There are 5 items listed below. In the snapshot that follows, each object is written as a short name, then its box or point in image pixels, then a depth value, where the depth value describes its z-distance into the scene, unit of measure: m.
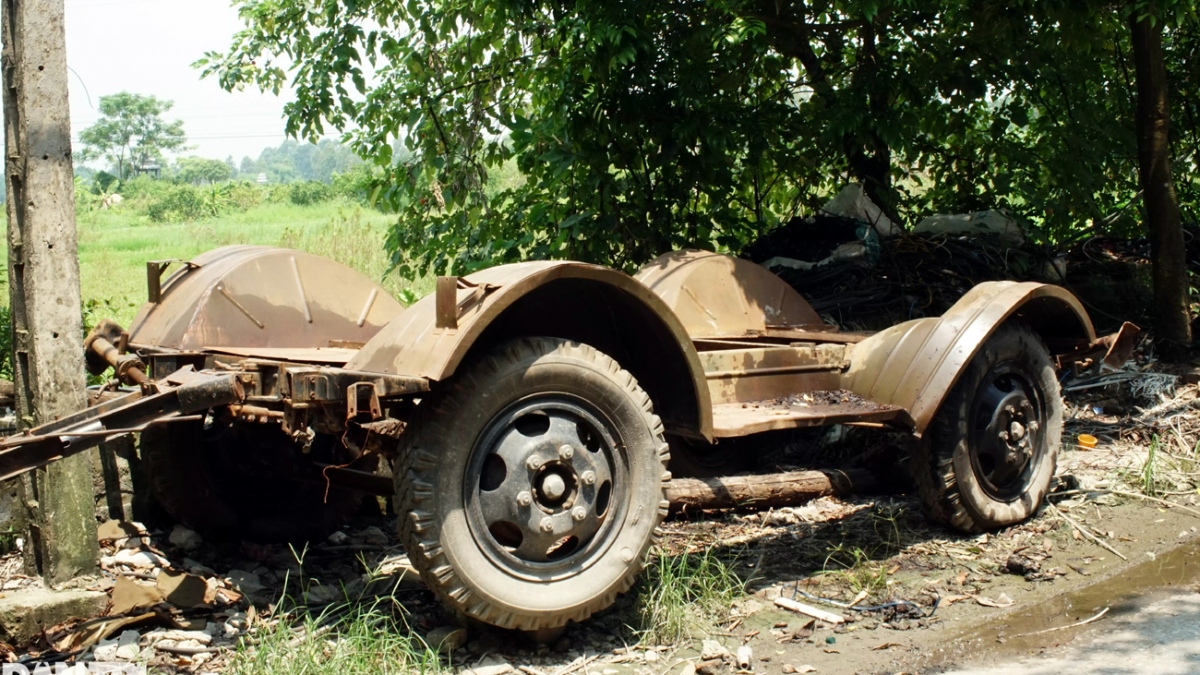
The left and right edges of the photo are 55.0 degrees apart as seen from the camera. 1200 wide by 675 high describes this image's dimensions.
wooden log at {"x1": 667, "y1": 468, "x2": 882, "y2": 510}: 5.29
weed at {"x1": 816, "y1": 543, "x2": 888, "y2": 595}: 5.07
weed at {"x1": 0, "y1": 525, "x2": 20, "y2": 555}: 5.29
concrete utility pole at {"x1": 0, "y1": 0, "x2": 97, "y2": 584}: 4.62
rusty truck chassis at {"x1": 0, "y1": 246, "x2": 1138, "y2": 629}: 3.89
